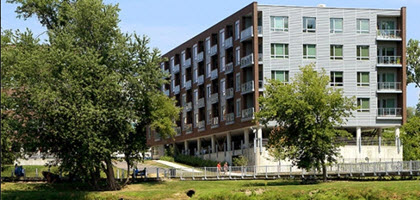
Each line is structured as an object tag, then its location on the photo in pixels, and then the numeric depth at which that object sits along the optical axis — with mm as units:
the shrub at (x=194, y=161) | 98425
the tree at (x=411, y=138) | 87538
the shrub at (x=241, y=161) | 86938
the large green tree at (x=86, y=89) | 56594
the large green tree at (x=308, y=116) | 58969
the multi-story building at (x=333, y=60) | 89312
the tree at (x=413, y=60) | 120038
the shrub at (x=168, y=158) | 110950
